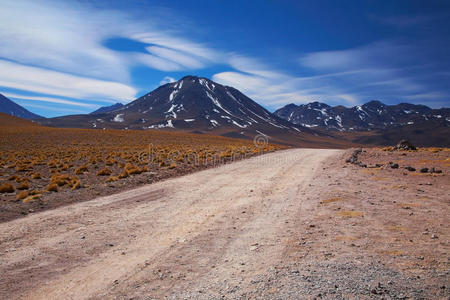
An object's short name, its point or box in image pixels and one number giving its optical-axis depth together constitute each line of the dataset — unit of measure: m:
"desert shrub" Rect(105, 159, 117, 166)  21.66
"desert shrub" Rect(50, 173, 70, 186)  13.43
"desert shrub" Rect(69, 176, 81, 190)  12.62
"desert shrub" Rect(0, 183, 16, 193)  11.90
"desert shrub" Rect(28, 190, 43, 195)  11.36
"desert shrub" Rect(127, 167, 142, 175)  16.47
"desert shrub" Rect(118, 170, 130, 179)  15.36
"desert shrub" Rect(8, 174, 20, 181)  15.59
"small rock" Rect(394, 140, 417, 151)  28.49
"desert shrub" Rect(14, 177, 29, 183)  14.85
